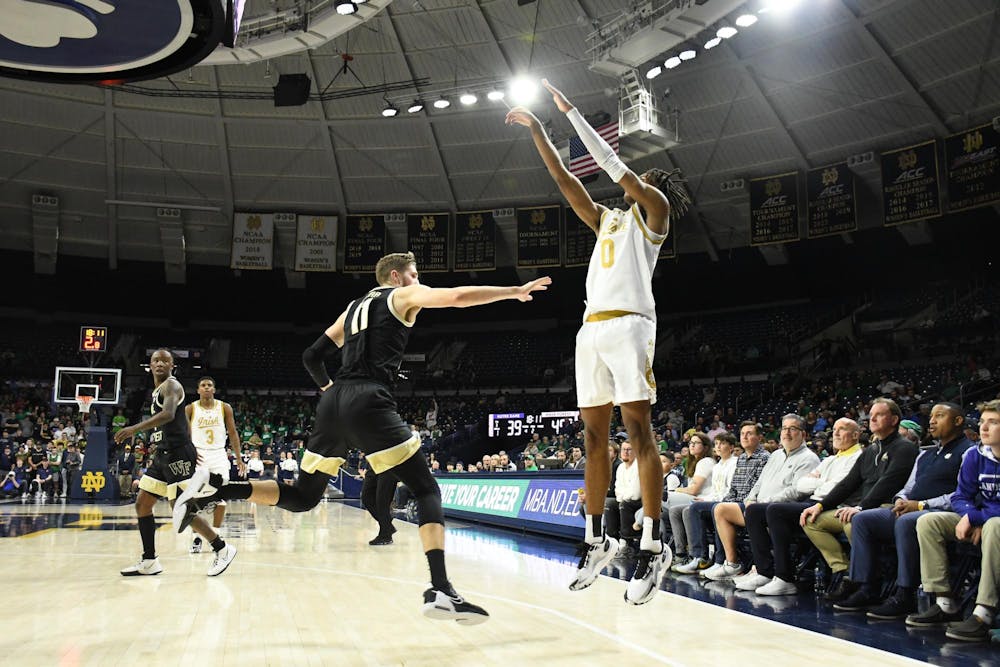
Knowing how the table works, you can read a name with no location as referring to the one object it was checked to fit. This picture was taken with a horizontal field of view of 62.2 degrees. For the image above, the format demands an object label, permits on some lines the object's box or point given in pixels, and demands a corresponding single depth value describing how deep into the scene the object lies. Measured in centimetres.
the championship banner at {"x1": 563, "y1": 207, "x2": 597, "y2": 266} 2614
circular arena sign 692
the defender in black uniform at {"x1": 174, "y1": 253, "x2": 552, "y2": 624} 460
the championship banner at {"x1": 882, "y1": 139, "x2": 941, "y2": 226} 2081
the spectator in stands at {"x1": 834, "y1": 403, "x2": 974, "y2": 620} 548
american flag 2106
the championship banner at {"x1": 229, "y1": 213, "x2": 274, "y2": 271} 2827
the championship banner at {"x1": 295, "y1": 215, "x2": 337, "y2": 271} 2811
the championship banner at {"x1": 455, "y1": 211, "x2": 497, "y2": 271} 2720
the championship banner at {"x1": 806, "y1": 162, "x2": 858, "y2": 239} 2234
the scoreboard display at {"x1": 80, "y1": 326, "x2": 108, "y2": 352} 2356
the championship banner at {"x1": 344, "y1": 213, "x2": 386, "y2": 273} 2758
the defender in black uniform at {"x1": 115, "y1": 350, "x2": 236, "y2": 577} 720
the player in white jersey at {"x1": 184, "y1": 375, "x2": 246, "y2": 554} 921
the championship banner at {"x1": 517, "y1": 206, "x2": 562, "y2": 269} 2619
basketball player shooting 486
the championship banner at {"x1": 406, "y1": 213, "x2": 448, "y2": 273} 2747
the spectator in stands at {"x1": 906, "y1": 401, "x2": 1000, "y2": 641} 480
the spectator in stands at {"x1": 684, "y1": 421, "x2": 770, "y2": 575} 780
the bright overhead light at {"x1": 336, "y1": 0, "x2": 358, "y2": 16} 1778
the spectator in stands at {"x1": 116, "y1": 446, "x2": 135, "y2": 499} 2259
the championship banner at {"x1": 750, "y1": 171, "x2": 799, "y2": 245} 2323
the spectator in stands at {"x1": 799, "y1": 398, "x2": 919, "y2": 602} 594
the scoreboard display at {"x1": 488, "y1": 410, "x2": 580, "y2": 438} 2720
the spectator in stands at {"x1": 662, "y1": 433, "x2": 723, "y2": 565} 856
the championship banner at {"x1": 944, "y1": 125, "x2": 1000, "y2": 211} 1945
